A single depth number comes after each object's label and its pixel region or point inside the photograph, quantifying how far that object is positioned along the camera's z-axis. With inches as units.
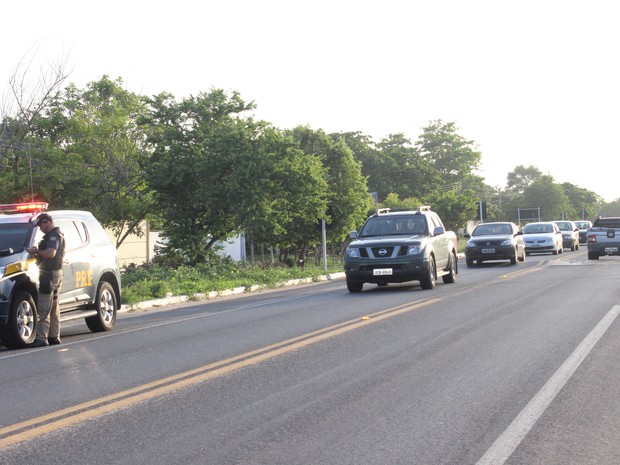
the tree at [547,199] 4945.9
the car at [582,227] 2213.3
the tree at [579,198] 5796.3
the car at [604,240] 1286.9
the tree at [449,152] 4247.0
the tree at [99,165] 1434.5
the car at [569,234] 1814.7
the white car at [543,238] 1572.3
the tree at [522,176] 7637.8
